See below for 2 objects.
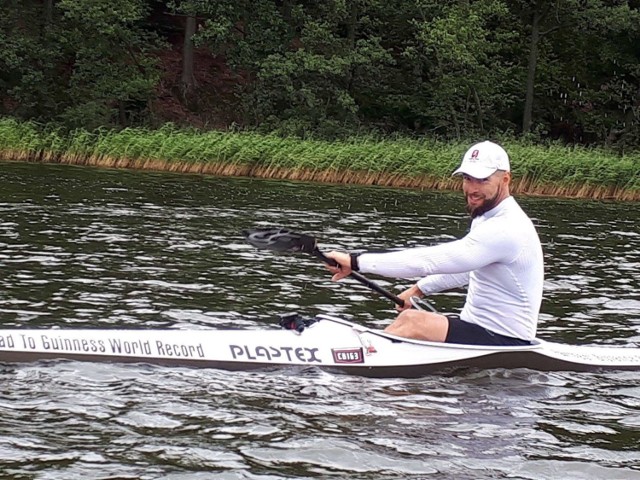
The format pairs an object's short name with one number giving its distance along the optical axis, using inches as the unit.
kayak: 316.8
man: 315.6
